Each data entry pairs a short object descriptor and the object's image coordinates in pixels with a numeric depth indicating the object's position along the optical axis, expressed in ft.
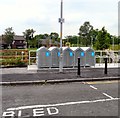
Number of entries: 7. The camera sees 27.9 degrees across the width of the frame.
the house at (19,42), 339.94
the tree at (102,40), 164.70
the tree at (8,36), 270.67
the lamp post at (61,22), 42.73
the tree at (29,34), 293.43
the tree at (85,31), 354.95
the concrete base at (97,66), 48.06
